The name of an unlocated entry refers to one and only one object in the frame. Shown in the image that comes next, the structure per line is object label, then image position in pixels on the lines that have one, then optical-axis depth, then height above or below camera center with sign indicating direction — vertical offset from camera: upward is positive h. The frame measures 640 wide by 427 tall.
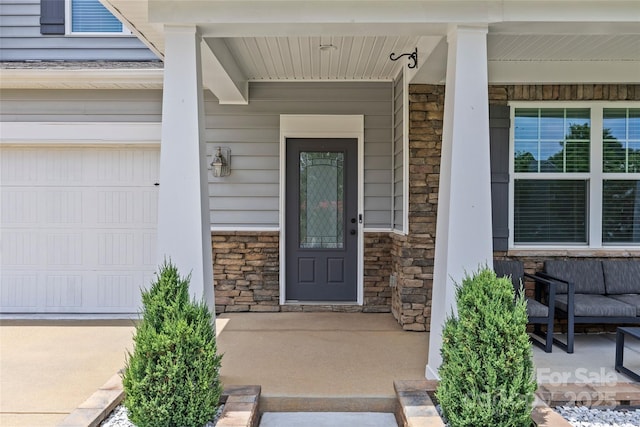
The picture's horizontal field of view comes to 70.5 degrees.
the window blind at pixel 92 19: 5.41 +2.30
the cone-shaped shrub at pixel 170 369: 2.42 -0.86
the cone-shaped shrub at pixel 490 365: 2.34 -0.80
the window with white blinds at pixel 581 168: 4.66 +0.48
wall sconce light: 5.22 +0.57
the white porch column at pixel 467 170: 2.97 +0.29
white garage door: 5.32 -0.20
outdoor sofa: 3.97 -0.70
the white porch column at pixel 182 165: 2.96 +0.30
